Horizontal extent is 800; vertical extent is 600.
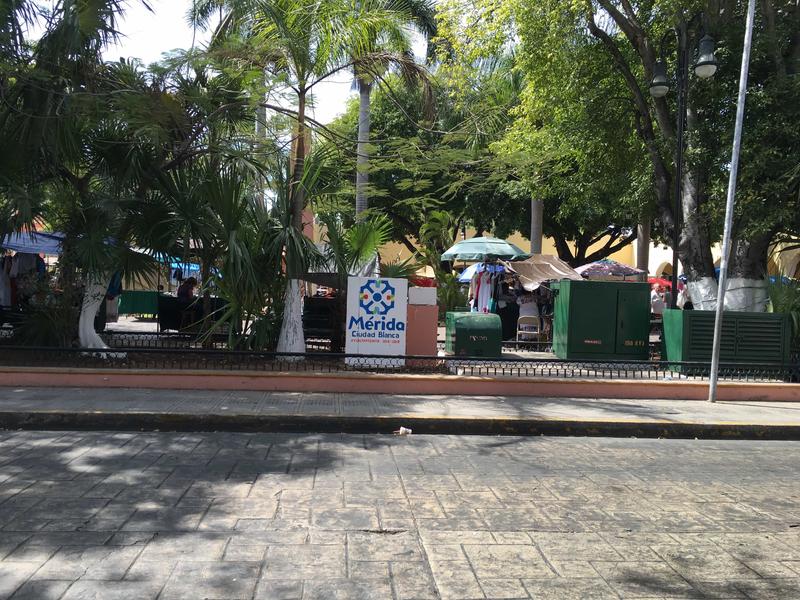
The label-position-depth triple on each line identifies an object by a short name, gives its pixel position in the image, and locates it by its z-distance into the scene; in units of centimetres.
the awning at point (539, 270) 1620
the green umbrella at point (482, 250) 1650
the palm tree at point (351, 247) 1170
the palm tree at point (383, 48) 1146
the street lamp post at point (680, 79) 1024
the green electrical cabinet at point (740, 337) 1179
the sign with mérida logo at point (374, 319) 1141
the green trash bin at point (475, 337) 1205
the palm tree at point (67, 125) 1012
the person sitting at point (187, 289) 1511
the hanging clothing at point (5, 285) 1509
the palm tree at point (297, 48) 1093
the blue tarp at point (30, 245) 1515
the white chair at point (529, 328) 1592
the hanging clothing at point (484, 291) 1673
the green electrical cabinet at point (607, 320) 1264
